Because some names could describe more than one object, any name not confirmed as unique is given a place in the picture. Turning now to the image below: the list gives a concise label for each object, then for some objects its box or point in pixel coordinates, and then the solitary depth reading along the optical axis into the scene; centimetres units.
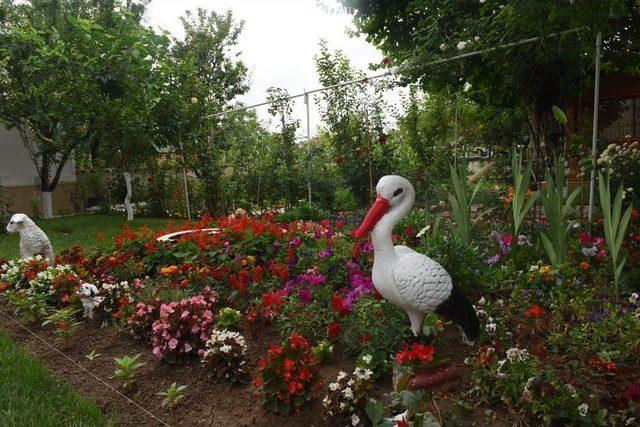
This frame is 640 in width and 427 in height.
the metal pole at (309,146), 698
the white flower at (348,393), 199
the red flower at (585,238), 332
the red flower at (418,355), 163
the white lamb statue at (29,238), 463
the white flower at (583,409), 180
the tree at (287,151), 768
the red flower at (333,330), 253
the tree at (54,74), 757
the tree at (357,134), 708
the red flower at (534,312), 227
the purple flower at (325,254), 360
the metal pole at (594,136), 394
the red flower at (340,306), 261
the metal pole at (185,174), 816
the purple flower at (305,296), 294
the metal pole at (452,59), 386
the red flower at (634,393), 179
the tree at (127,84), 757
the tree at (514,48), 291
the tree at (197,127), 786
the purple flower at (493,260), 332
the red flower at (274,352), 209
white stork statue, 201
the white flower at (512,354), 207
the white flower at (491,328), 246
